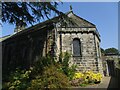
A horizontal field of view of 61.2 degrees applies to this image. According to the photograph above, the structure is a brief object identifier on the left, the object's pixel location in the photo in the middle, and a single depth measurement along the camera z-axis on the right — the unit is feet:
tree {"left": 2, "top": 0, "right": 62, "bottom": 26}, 19.00
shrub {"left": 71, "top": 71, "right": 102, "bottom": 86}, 28.21
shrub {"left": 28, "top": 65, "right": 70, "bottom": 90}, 21.38
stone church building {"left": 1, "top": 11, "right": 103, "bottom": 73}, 34.56
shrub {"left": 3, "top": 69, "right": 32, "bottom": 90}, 24.31
